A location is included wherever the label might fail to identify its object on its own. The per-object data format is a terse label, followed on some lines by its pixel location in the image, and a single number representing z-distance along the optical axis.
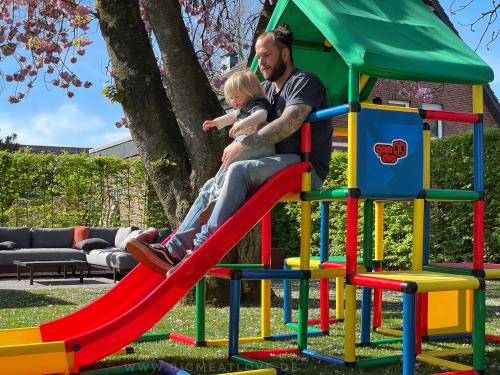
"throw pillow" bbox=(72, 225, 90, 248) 14.38
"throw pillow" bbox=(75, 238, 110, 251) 13.91
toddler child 4.64
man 4.42
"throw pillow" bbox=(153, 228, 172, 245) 13.64
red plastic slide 3.85
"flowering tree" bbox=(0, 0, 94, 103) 12.02
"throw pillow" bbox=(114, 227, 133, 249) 14.02
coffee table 11.74
